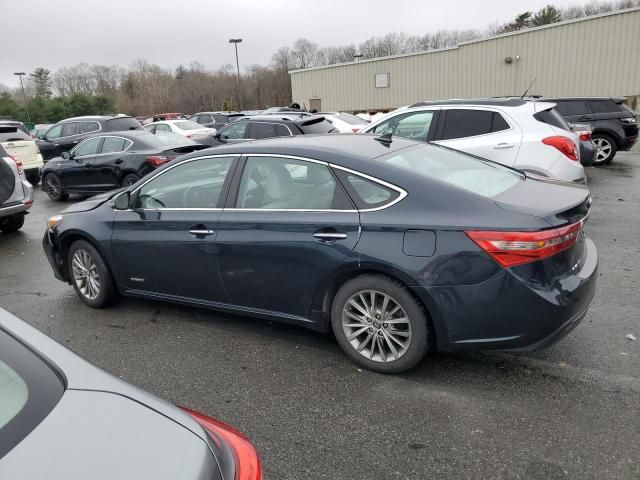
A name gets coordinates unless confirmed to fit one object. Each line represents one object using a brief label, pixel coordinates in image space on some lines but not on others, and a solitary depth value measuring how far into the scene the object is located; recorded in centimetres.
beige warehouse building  2616
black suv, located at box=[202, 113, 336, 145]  1114
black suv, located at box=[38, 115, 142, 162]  1578
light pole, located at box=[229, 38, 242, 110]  5019
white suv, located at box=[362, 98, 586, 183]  713
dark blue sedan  315
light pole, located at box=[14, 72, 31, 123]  5977
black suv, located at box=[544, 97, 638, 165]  1252
